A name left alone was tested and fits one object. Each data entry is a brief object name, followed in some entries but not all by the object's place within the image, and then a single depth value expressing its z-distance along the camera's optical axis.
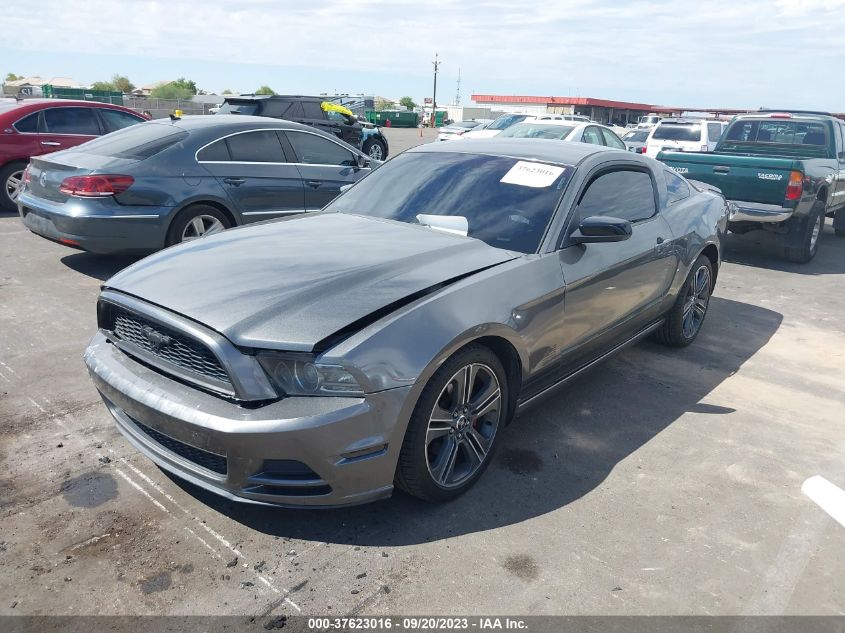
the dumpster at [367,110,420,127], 56.09
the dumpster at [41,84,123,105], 38.44
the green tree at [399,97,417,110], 116.99
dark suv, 14.30
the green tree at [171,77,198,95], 109.39
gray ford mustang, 2.60
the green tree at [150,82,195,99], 81.01
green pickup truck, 8.23
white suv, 16.59
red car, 9.38
